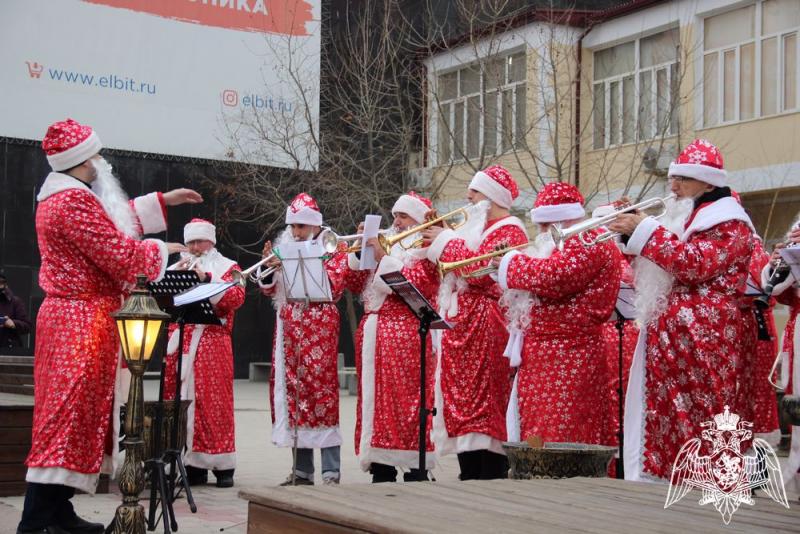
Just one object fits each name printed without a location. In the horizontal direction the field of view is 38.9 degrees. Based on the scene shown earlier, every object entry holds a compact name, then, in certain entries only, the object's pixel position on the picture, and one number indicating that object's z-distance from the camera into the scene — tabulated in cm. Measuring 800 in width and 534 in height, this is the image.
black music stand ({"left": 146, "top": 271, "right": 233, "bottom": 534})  641
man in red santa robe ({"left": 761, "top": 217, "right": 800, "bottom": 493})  664
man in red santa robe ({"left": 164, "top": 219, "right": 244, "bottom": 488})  875
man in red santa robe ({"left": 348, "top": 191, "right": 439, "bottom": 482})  794
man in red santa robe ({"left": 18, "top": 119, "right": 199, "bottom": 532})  595
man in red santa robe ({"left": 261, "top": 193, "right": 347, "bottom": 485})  850
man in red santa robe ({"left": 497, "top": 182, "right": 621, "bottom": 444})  659
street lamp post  559
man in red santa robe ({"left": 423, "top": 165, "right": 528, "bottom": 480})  744
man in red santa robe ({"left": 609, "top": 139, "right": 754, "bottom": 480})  584
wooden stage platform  383
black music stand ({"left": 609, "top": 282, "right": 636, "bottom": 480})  729
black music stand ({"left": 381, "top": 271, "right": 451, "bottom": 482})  661
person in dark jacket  1452
